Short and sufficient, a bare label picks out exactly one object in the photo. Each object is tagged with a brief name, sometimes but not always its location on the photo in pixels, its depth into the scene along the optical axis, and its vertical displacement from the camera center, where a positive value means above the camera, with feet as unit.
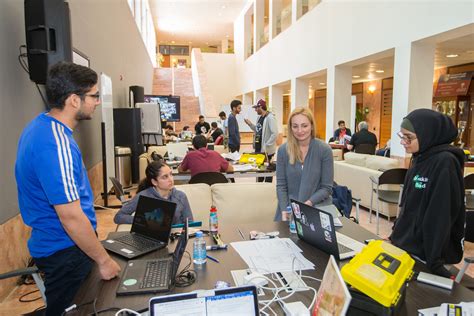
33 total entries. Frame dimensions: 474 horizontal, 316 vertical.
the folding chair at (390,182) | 13.87 -2.66
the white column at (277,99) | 45.73 +2.32
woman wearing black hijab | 5.72 -1.34
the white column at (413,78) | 19.17 +2.17
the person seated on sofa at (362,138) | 26.21 -1.67
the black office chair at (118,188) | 11.93 -2.51
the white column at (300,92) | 36.68 +2.62
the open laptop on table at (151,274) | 4.54 -2.25
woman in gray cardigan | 8.16 -1.18
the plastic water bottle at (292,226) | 6.71 -2.15
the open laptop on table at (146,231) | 6.01 -2.13
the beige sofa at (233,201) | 9.89 -2.45
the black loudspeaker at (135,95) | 28.86 +1.81
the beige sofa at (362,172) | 16.67 -2.96
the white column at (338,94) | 27.89 +1.86
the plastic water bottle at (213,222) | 6.86 -2.10
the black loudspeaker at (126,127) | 23.21 -0.72
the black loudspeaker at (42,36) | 9.78 +2.32
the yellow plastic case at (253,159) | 17.18 -2.12
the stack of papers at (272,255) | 5.21 -2.26
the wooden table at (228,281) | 4.25 -2.30
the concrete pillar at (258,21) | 49.70 +13.92
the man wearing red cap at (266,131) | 19.51 -0.82
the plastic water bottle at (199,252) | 5.48 -2.15
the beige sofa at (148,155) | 21.85 -2.52
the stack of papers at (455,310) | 3.67 -2.07
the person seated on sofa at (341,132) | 28.40 -1.26
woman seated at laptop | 8.07 -1.88
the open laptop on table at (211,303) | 3.24 -1.79
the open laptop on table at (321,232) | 5.35 -1.91
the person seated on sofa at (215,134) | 32.17 -1.66
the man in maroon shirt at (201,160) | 14.15 -1.78
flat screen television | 45.01 +1.21
